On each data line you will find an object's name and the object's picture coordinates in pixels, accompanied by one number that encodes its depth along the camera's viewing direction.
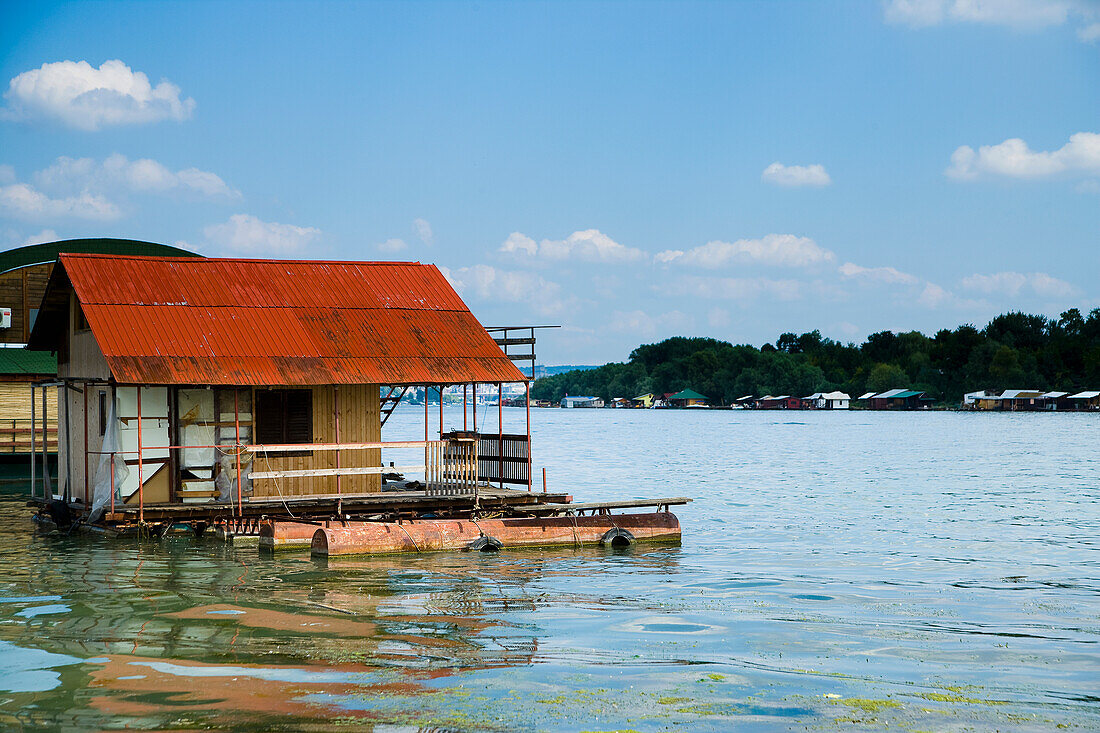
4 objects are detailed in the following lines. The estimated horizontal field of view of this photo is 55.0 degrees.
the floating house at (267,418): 21.34
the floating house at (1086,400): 147.75
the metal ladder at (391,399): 25.00
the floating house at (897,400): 179.62
